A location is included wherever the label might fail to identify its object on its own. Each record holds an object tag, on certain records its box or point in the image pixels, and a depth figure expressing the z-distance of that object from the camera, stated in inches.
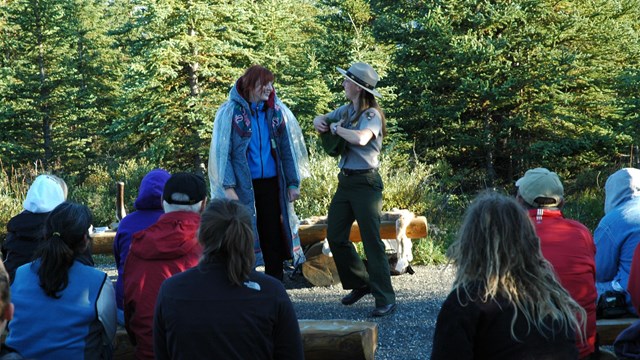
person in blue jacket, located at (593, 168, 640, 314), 169.5
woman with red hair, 223.6
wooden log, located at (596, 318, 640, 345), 159.9
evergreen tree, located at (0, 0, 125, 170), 784.9
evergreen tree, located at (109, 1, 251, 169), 653.3
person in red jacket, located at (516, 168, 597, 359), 134.5
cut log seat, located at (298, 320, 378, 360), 150.4
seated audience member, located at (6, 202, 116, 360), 129.0
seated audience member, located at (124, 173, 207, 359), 142.6
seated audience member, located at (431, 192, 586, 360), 93.7
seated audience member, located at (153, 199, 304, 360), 103.4
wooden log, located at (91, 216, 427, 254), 289.9
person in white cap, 173.9
